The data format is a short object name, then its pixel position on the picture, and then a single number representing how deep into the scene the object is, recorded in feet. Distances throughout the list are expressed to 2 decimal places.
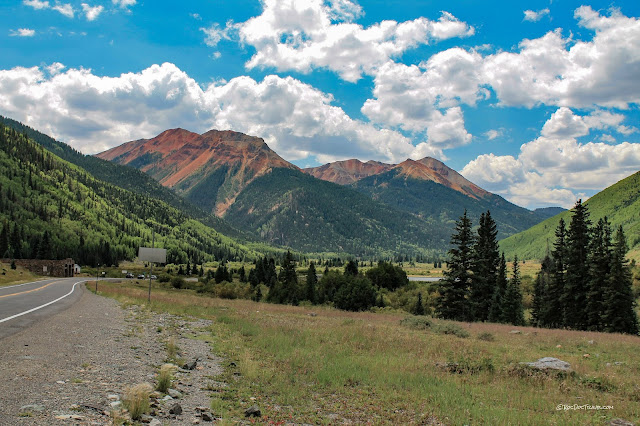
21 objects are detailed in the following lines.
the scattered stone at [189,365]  43.44
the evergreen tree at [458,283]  162.50
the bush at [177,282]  300.20
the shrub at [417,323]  94.34
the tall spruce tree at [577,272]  153.99
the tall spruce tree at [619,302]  132.87
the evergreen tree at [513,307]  165.78
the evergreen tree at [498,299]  162.61
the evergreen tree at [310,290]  229.37
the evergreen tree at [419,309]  182.91
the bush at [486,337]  82.26
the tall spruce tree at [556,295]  166.72
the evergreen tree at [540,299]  174.23
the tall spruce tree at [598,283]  143.43
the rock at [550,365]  46.65
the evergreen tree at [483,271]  167.43
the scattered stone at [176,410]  27.81
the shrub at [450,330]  85.42
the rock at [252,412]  30.19
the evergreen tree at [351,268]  326.38
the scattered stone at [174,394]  32.24
